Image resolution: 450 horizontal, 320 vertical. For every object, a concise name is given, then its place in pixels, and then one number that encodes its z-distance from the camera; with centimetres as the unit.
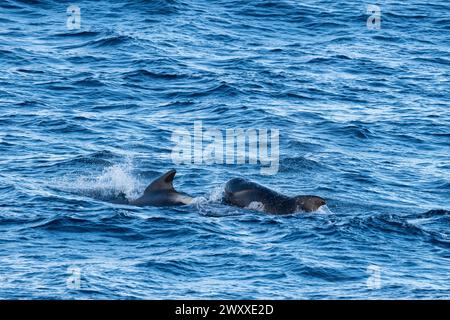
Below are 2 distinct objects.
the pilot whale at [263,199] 2434
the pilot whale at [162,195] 2506
